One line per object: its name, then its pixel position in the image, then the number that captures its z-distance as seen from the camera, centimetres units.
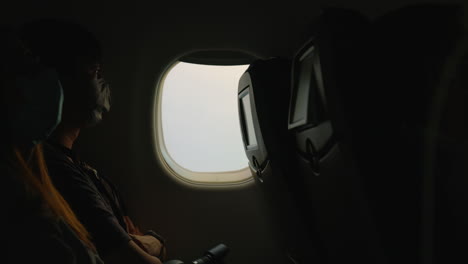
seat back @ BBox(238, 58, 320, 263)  140
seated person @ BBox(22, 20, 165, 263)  131
